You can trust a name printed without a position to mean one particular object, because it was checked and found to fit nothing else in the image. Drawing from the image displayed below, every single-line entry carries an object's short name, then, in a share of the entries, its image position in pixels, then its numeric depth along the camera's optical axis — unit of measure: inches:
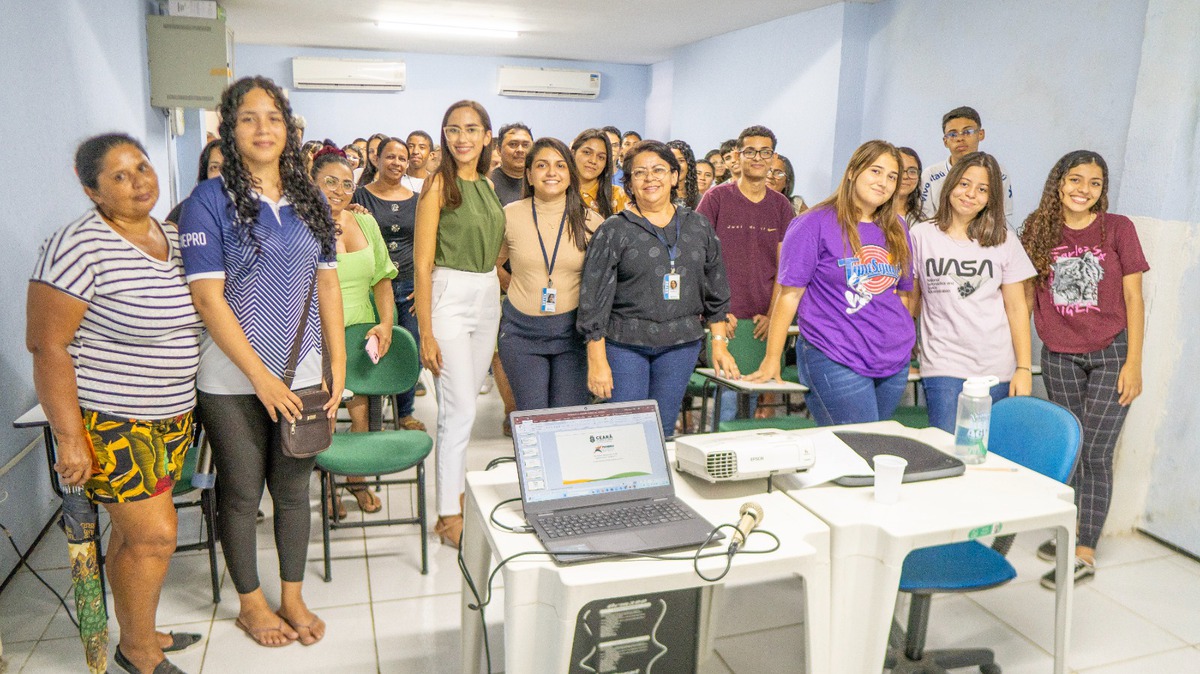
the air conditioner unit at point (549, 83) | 395.9
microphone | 63.0
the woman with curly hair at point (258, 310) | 79.4
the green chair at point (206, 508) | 100.2
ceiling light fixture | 311.4
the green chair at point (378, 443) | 106.3
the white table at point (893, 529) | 66.9
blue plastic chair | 77.5
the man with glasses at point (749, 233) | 149.9
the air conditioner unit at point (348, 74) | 370.9
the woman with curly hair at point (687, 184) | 187.3
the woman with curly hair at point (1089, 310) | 116.3
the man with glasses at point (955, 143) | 158.1
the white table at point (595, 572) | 58.1
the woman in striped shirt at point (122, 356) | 73.1
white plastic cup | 70.6
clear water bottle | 82.8
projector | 72.9
